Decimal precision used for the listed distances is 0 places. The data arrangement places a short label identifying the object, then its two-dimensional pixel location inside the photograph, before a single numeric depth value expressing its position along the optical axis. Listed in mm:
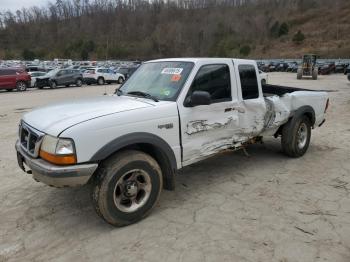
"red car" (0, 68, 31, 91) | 24625
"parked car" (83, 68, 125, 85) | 31266
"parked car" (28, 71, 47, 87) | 28125
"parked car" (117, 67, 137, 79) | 35488
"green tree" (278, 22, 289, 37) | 104962
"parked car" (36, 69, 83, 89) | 27623
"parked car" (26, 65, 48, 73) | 38531
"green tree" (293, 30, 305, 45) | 94256
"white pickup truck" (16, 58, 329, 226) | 3684
